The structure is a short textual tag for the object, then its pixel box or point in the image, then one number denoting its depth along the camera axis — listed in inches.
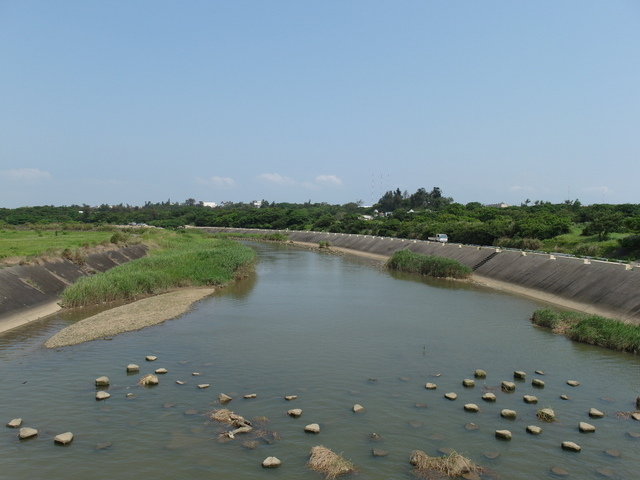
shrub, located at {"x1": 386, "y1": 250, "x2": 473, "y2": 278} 2133.4
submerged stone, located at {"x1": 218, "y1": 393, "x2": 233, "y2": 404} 680.4
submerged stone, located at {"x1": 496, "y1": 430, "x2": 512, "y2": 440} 585.0
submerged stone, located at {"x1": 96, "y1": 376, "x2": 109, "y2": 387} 735.1
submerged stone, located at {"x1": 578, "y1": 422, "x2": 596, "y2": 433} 609.7
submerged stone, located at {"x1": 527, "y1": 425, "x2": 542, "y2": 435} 601.6
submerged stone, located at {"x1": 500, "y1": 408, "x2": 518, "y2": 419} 647.1
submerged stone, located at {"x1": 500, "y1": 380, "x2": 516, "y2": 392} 747.2
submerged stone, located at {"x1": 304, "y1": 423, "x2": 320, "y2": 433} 592.4
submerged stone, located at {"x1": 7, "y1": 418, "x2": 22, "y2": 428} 594.7
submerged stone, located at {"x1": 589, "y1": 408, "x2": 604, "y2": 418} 657.6
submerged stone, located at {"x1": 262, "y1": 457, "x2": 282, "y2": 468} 512.7
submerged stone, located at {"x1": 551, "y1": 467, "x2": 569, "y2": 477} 512.7
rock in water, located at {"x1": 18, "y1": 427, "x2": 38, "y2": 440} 564.4
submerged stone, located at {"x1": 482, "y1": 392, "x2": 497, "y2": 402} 705.0
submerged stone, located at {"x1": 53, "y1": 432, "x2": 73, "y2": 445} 554.9
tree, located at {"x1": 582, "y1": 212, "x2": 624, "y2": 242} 2325.3
